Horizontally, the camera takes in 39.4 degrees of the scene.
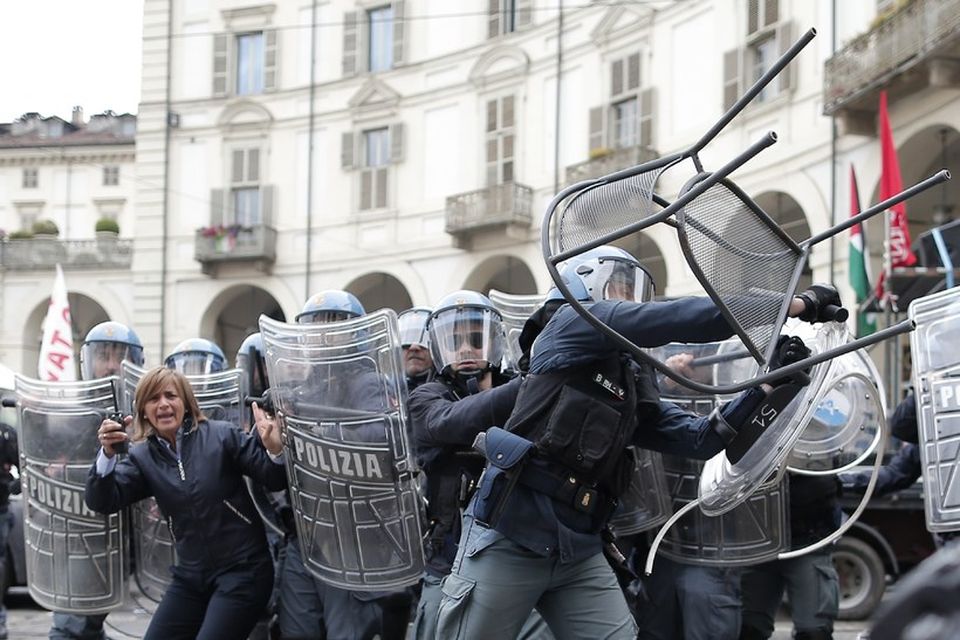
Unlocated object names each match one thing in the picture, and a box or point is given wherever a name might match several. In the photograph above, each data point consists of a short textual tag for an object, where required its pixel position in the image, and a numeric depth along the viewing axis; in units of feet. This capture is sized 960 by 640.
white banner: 47.88
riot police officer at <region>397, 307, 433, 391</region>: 20.77
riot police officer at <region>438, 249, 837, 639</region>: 13.79
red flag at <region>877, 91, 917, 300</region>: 44.78
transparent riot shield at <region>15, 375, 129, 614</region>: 20.77
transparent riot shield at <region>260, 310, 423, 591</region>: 17.83
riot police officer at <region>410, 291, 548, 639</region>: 16.65
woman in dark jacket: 17.78
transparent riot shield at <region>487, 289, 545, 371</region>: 20.54
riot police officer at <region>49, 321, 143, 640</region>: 24.57
